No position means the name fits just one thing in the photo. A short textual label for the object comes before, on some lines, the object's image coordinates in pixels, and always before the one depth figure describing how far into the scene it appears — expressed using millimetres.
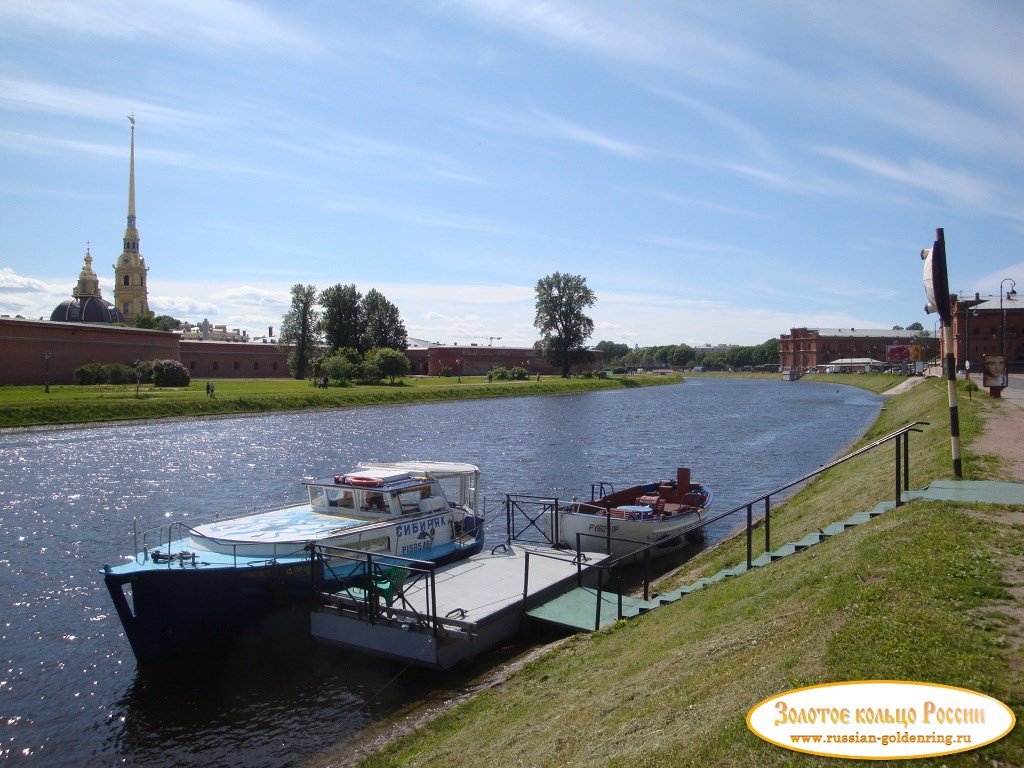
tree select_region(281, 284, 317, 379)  111062
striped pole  13070
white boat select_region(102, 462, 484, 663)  14727
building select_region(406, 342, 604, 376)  137250
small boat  22062
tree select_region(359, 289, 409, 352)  116250
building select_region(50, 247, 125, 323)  119438
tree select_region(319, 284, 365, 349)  111625
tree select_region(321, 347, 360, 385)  96250
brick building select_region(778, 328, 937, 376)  183000
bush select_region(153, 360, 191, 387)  81438
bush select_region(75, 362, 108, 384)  76250
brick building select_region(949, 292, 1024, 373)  97688
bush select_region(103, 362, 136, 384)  77875
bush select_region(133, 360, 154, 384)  80438
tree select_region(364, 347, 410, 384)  100000
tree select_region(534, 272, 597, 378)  124812
